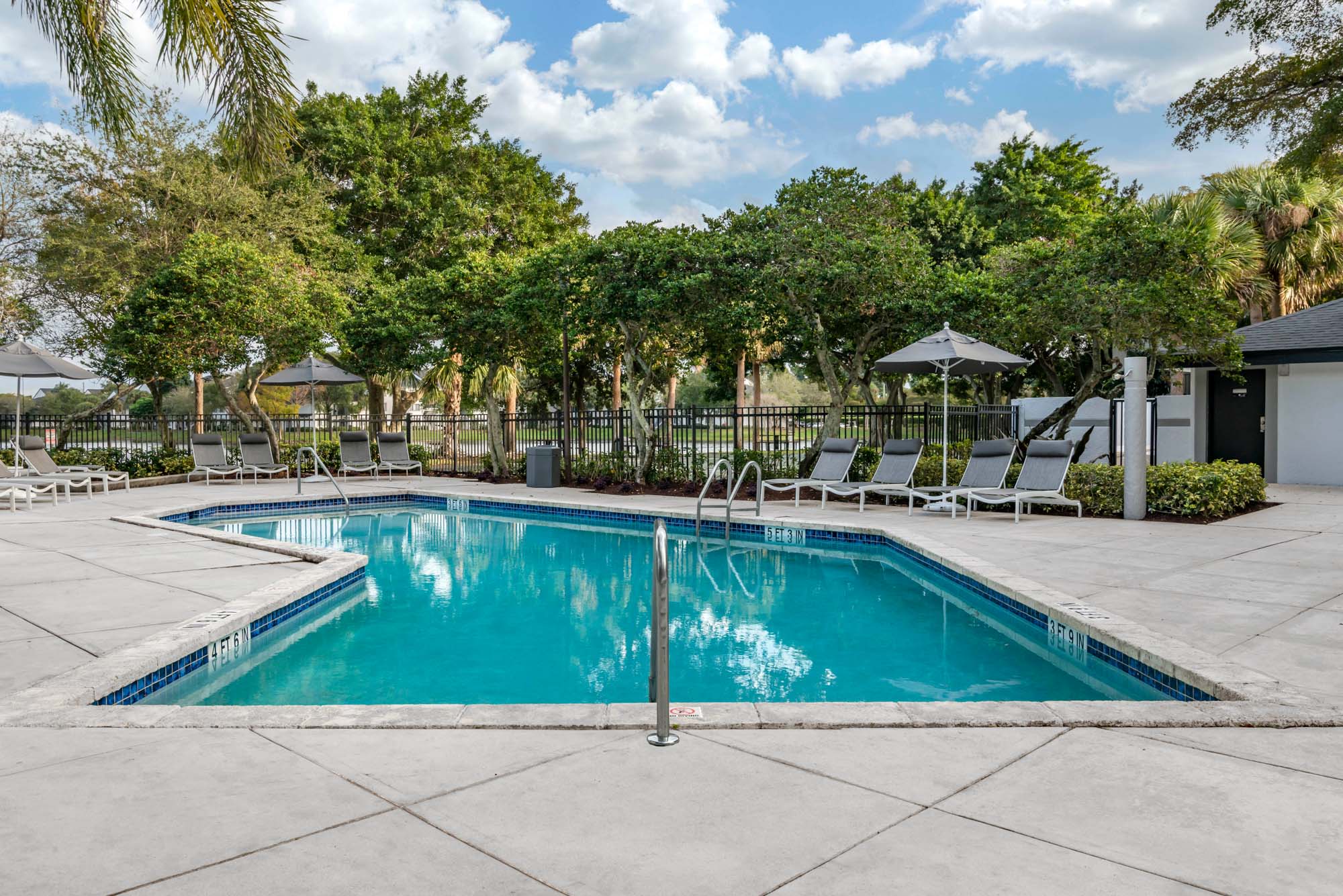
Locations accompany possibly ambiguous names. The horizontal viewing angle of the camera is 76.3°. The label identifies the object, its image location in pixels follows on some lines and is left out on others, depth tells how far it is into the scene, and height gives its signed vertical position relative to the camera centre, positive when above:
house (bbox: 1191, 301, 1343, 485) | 13.05 +0.17
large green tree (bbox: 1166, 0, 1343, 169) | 10.89 +4.39
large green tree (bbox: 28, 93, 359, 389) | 16.89 +4.58
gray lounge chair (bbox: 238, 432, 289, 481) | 16.03 -0.49
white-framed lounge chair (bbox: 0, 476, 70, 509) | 11.38 -0.83
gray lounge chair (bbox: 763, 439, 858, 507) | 11.87 -0.64
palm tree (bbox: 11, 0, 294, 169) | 6.28 +2.85
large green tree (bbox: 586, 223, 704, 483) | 12.80 +2.01
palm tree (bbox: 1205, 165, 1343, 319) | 16.89 +3.80
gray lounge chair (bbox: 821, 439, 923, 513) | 11.26 -0.68
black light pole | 15.23 -0.04
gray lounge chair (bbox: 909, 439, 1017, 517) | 10.58 -0.62
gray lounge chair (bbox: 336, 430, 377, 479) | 16.52 -0.56
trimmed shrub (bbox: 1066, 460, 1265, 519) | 9.55 -0.86
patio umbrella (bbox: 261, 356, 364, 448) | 15.78 +0.94
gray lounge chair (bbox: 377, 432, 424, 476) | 16.86 -0.58
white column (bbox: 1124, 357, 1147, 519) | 9.45 -0.26
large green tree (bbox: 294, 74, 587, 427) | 22.00 +6.70
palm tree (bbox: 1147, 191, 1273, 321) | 15.33 +3.25
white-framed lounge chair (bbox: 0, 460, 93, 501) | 12.03 -0.74
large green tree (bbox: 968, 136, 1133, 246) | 22.94 +6.32
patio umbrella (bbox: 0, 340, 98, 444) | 13.00 +1.01
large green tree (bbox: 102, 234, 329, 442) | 14.71 +1.98
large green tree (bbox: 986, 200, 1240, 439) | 10.34 +1.49
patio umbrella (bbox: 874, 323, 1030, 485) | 10.38 +0.76
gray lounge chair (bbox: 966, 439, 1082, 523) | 9.93 -0.74
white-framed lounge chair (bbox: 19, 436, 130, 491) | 13.66 -0.58
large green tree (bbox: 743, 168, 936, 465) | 12.13 +2.04
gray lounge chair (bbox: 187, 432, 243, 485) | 15.50 -0.51
